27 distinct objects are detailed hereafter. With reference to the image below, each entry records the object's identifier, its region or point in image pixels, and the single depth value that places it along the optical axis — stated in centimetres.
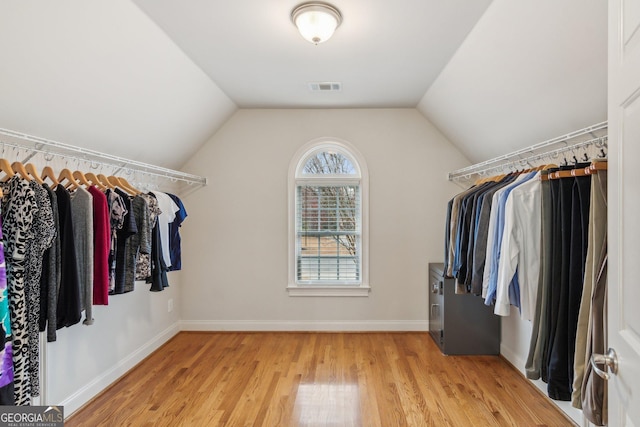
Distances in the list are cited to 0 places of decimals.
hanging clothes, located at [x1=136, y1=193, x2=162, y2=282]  252
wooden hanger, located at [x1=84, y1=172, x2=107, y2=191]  231
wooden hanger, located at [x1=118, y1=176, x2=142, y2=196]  258
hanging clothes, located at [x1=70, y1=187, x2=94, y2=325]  192
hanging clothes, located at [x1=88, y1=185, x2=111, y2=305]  210
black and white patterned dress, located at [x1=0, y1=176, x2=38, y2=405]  154
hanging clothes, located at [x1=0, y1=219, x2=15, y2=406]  141
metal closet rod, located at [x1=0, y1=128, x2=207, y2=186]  184
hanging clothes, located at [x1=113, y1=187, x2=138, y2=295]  234
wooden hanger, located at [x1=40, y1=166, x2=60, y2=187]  202
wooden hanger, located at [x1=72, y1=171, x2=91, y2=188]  220
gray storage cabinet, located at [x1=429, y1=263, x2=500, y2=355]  325
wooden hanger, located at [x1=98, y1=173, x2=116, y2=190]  242
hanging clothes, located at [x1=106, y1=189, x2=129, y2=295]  227
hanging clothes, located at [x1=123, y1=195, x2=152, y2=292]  242
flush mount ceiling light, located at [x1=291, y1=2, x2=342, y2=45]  198
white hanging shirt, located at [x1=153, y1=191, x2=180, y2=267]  280
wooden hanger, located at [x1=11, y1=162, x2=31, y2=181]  179
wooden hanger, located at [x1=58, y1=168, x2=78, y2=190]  211
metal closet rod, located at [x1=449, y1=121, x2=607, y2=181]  182
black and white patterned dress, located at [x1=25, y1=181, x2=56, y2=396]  162
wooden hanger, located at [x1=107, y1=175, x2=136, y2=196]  253
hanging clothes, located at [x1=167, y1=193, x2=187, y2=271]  304
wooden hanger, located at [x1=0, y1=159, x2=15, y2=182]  170
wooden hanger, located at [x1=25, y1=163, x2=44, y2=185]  183
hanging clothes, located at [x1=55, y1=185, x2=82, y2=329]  181
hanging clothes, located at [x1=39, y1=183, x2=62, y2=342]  172
